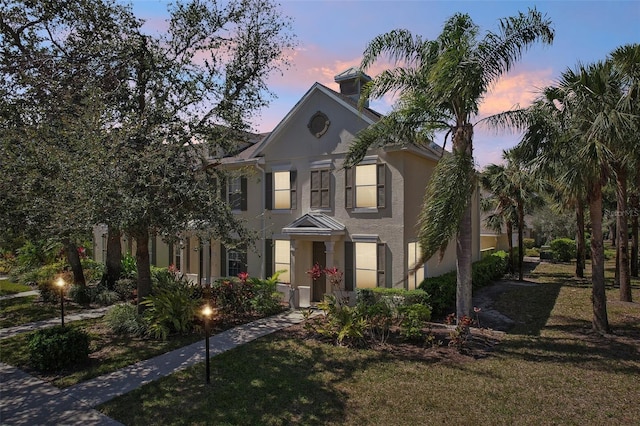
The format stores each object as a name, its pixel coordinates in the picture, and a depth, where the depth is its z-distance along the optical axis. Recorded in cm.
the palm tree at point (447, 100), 1003
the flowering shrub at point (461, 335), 1025
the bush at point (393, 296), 1336
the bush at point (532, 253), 4035
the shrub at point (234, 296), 1452
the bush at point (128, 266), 1928
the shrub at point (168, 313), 1190
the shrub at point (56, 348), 927
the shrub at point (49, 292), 1670
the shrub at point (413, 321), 1100
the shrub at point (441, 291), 1398
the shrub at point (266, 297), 1486
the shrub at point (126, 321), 1220
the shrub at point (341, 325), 1104
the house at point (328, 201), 1462
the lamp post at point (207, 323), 846
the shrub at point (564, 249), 3381
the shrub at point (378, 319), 1136
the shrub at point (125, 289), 1764
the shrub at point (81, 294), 1697
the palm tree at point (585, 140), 1096
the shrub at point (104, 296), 1689
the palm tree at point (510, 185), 2202
